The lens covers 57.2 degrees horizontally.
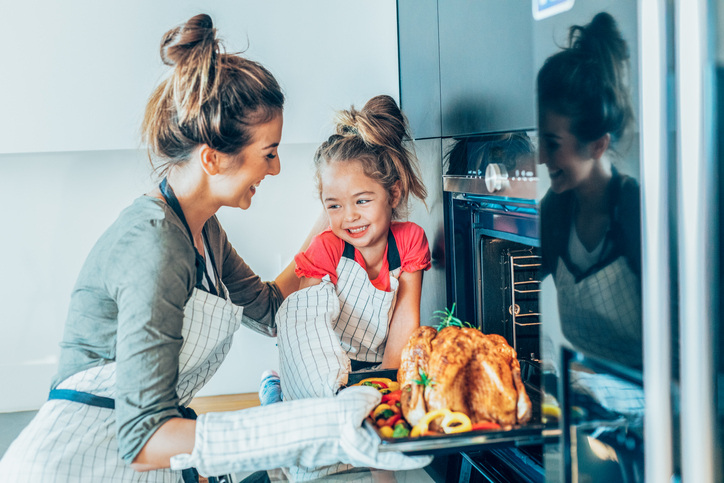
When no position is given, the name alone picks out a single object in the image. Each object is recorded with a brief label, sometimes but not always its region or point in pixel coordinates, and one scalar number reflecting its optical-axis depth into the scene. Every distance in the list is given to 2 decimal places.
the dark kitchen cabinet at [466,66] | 1.12
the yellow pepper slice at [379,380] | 1.18
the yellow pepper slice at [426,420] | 0.91
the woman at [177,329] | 0.94
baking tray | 0.86
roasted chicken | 0.95
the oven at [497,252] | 1.14
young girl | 1.42
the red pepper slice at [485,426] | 0.92
